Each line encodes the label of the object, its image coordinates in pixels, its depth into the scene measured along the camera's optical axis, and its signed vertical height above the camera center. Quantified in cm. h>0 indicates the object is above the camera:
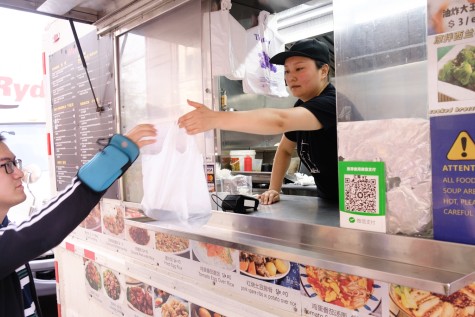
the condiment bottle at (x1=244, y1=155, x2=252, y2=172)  332 -14
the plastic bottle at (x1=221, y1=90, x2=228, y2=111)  223 +29
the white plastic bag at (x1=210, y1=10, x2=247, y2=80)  200 +58
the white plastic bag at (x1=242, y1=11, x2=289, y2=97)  229 +55
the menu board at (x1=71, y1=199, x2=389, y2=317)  129 -57
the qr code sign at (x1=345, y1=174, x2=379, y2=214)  116 -16
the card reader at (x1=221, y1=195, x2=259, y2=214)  175 -27
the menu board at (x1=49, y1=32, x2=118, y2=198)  267 +40
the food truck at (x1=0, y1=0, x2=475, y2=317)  102 -7
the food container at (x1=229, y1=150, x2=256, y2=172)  307 -9
